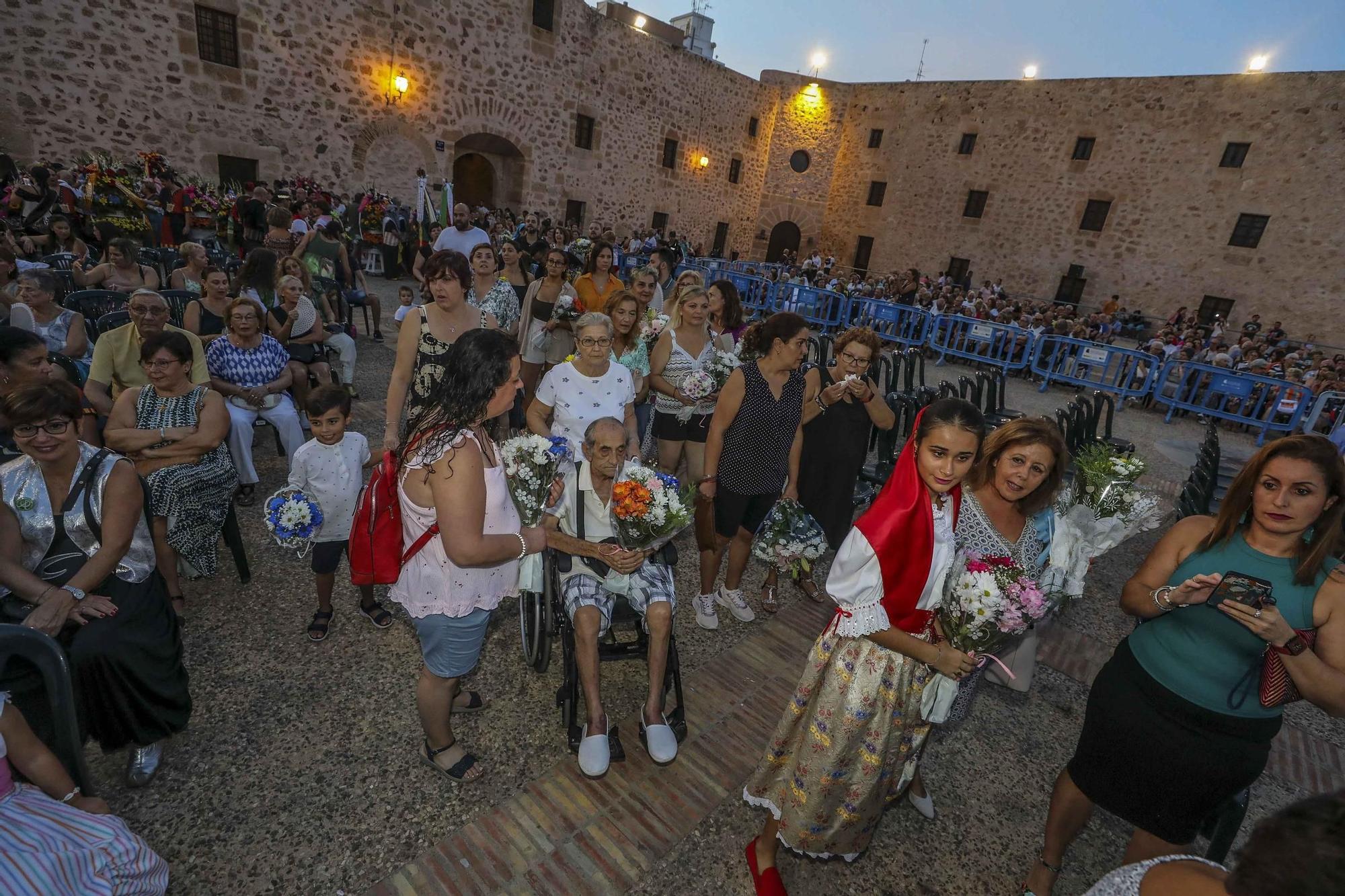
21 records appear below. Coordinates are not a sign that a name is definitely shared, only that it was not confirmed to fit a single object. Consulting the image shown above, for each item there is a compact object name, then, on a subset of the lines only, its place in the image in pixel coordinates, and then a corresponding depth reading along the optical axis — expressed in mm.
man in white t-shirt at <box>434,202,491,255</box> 8289
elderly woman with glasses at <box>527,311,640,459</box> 3748
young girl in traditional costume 2006
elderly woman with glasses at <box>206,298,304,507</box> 4746
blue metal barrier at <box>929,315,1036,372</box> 12789
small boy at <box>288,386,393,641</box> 3543
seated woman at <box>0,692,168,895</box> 1616
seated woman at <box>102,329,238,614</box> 3506
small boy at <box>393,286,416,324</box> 10102
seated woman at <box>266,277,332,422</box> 6004
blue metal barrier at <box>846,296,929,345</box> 13930
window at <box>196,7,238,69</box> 12703
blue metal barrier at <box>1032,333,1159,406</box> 11586
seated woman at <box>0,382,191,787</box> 2438
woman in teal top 1991
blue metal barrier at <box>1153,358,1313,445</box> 10273
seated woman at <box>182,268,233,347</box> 5230
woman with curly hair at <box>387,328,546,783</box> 2207
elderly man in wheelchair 2926
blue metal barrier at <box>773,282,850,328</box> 14609
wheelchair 3039
